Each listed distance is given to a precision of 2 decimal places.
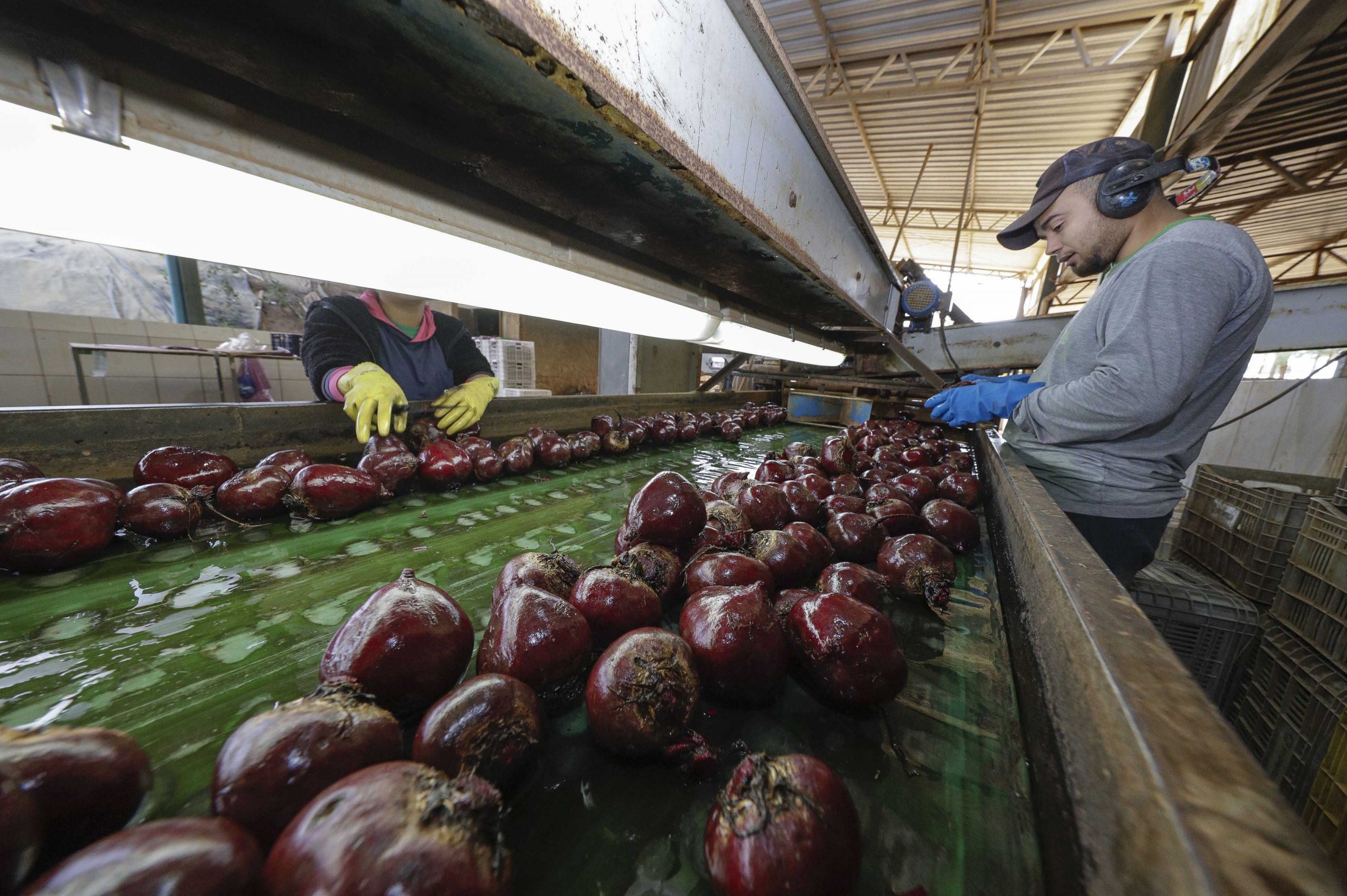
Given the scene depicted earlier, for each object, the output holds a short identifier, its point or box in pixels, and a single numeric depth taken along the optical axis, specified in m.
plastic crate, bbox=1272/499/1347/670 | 2.21
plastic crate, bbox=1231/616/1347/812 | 2.07
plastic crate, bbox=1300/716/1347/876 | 1.70
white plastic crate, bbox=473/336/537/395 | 6.57
